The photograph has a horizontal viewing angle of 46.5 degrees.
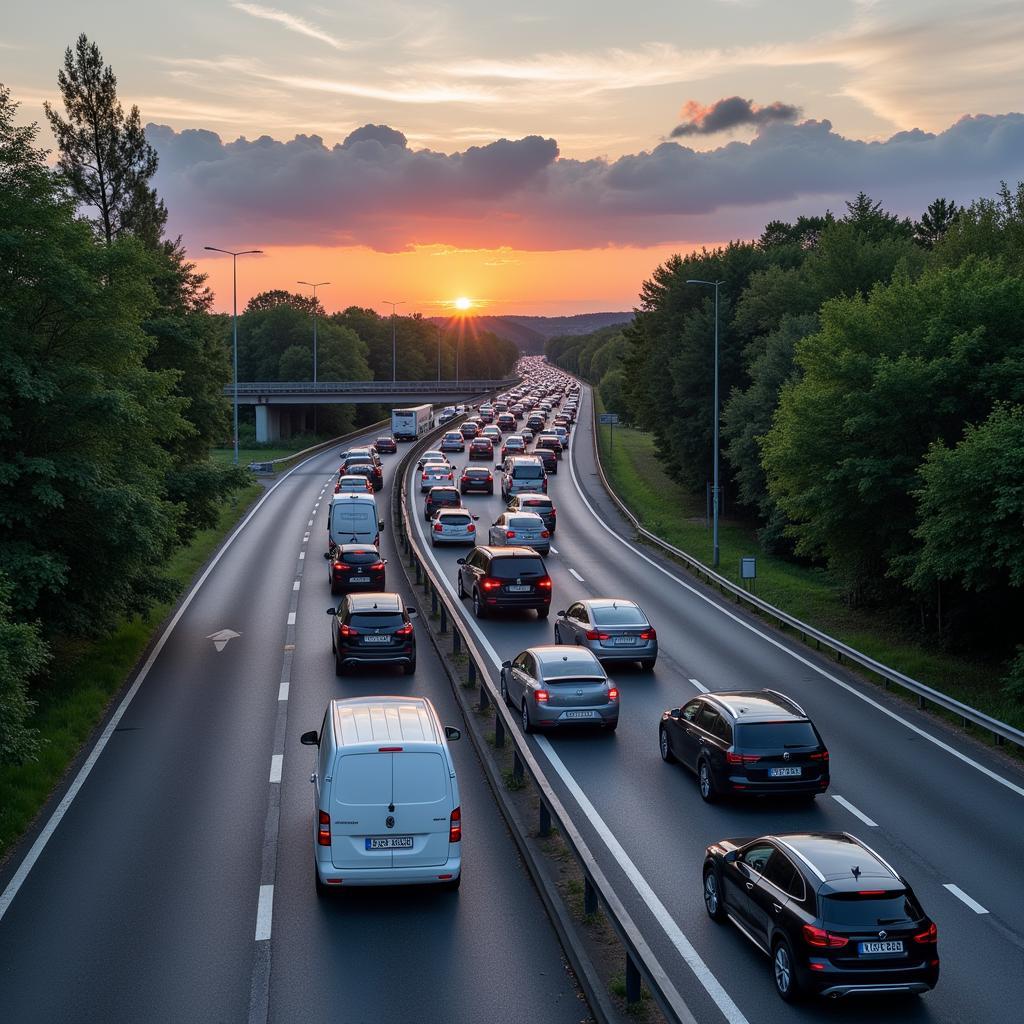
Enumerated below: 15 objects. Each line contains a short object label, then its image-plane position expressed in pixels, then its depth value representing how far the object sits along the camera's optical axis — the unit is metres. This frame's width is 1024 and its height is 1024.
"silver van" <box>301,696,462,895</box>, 13.11
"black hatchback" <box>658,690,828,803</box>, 17.00
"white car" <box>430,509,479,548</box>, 44.81
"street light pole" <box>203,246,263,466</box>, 65.25
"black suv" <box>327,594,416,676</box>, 25.23
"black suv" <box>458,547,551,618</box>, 31.53
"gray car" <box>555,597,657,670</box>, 25.89
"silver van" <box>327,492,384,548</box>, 40.81
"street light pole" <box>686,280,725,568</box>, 43.53
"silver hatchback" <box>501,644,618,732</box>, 20.83
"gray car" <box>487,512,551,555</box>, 43.38
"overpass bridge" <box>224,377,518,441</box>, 115.31
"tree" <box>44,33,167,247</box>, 52.22
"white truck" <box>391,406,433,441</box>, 95.56
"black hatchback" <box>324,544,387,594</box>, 35.12
